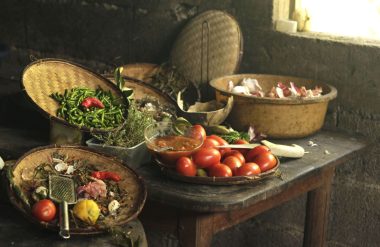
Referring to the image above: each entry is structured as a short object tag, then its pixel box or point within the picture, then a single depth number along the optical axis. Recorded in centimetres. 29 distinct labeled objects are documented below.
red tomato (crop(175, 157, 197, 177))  353
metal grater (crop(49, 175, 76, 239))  306
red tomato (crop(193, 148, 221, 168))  354
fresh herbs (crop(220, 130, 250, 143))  393
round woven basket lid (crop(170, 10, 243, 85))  477
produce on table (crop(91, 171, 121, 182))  348
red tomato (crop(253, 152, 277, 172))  358
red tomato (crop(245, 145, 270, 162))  365
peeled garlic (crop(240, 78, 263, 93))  451
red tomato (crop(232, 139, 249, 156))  376
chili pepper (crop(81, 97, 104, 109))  407
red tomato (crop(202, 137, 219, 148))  367
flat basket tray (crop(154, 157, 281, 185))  348
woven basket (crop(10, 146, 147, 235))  313
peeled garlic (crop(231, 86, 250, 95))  434
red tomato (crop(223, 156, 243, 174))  355
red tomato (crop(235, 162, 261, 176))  350
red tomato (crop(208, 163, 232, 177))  350
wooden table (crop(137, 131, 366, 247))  340
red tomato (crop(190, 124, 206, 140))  374
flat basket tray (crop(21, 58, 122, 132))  401
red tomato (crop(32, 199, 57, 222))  311
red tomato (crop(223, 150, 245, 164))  362
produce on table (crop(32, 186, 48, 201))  322
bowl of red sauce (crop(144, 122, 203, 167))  360
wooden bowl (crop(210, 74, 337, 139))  412
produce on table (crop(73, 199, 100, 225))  312
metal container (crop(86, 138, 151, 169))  374
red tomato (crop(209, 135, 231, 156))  370
